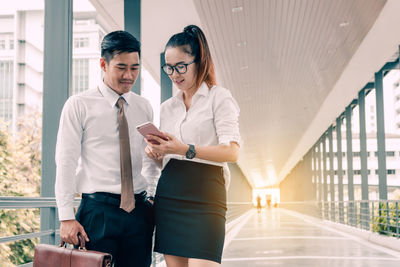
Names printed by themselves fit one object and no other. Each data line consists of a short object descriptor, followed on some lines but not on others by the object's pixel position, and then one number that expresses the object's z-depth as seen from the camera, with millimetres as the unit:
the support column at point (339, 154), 17812
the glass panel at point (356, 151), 16258
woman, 1747
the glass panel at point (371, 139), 14102
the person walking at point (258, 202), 35488
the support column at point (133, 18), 5574
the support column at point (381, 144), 10875
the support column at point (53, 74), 3662
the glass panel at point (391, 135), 11297
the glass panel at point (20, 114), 14812
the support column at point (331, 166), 20219
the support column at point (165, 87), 8219
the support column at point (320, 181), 24395
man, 1721
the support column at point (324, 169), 22430
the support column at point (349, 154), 15609
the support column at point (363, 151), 13328
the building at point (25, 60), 42312
